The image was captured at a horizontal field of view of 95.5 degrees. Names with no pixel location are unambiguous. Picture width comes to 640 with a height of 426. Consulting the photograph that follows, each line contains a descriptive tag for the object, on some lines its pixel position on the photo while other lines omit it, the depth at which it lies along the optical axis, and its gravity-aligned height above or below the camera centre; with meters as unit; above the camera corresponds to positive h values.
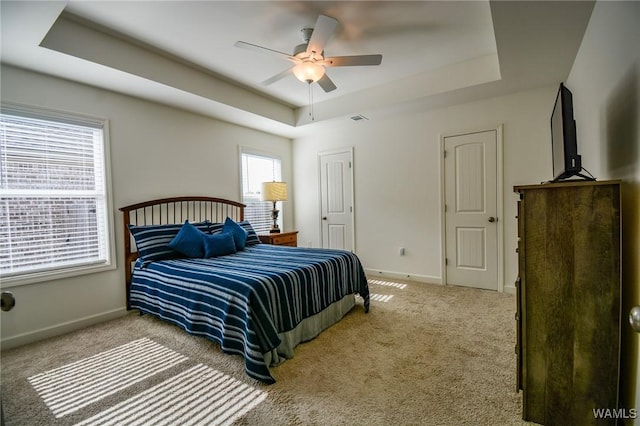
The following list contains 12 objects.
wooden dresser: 1.35 -0.49
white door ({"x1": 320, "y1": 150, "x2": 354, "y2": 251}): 4.91 +0.09
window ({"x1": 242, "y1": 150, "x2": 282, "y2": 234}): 4.74 +0.41
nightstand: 4.42 -0.51
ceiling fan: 2.25 +1.24
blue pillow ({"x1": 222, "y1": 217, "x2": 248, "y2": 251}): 3.55 -0.31
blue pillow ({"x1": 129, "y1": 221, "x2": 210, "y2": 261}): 3.05 -0.34
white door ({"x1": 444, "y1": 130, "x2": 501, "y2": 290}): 3.70 -0.11
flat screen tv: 1.54 +0.33
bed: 2.08 -0.64
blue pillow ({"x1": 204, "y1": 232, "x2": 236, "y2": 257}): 3.20 -0.42
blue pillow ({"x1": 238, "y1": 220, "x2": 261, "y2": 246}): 3.88 -0.38
